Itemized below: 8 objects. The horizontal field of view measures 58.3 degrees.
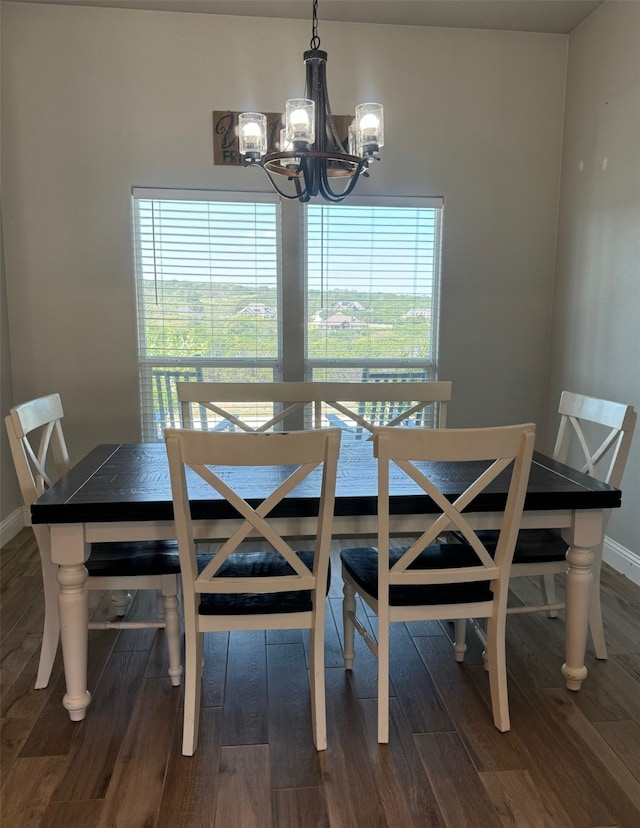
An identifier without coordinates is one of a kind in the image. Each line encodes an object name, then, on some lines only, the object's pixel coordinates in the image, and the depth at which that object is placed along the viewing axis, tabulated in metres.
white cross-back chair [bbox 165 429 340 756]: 1.50
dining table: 1.70
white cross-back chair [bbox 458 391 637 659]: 1.99
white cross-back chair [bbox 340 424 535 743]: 1.57
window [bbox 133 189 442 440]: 3.39
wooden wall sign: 3.27
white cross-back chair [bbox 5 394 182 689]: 1.92
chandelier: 1.95
